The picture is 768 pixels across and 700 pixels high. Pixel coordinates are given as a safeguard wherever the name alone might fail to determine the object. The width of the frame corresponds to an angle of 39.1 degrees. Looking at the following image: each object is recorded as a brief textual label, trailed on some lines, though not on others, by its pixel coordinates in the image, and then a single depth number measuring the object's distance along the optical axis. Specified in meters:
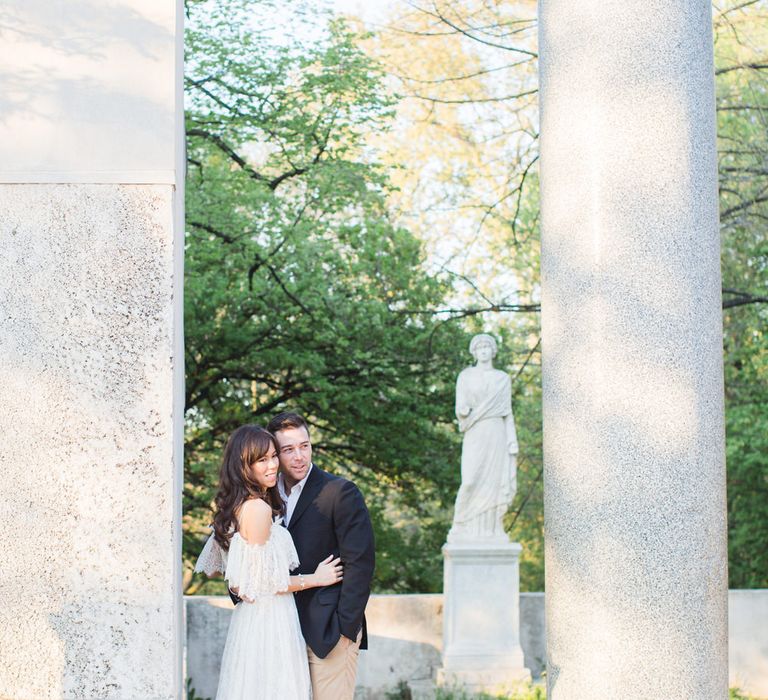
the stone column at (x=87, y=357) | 3.63
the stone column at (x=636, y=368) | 3.50
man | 4.50
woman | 4.32
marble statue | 11.23
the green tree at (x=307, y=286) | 15.30
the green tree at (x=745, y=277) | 13.09
